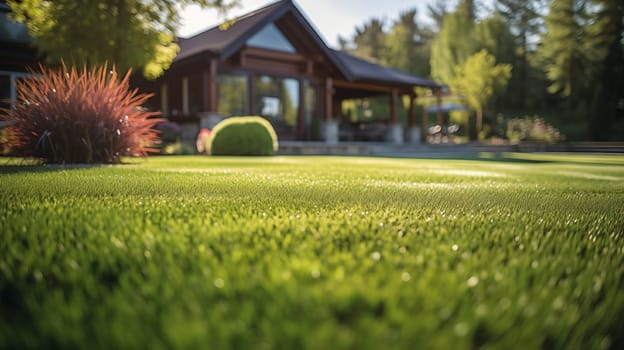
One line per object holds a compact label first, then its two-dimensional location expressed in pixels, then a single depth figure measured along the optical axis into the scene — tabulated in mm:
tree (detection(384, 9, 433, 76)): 48469
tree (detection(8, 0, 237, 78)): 9242
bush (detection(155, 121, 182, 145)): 13125
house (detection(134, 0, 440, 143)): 15203
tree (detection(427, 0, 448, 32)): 52000
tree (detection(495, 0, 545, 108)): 39688
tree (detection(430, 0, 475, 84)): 38750
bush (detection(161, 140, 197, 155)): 11453
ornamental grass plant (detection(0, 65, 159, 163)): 5734
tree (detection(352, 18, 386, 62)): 61094
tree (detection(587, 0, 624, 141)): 28984
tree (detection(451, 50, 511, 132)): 28422
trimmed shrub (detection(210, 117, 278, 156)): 10547
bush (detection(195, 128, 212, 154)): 11805
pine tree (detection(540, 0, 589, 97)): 34000
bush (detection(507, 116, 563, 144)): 23525
